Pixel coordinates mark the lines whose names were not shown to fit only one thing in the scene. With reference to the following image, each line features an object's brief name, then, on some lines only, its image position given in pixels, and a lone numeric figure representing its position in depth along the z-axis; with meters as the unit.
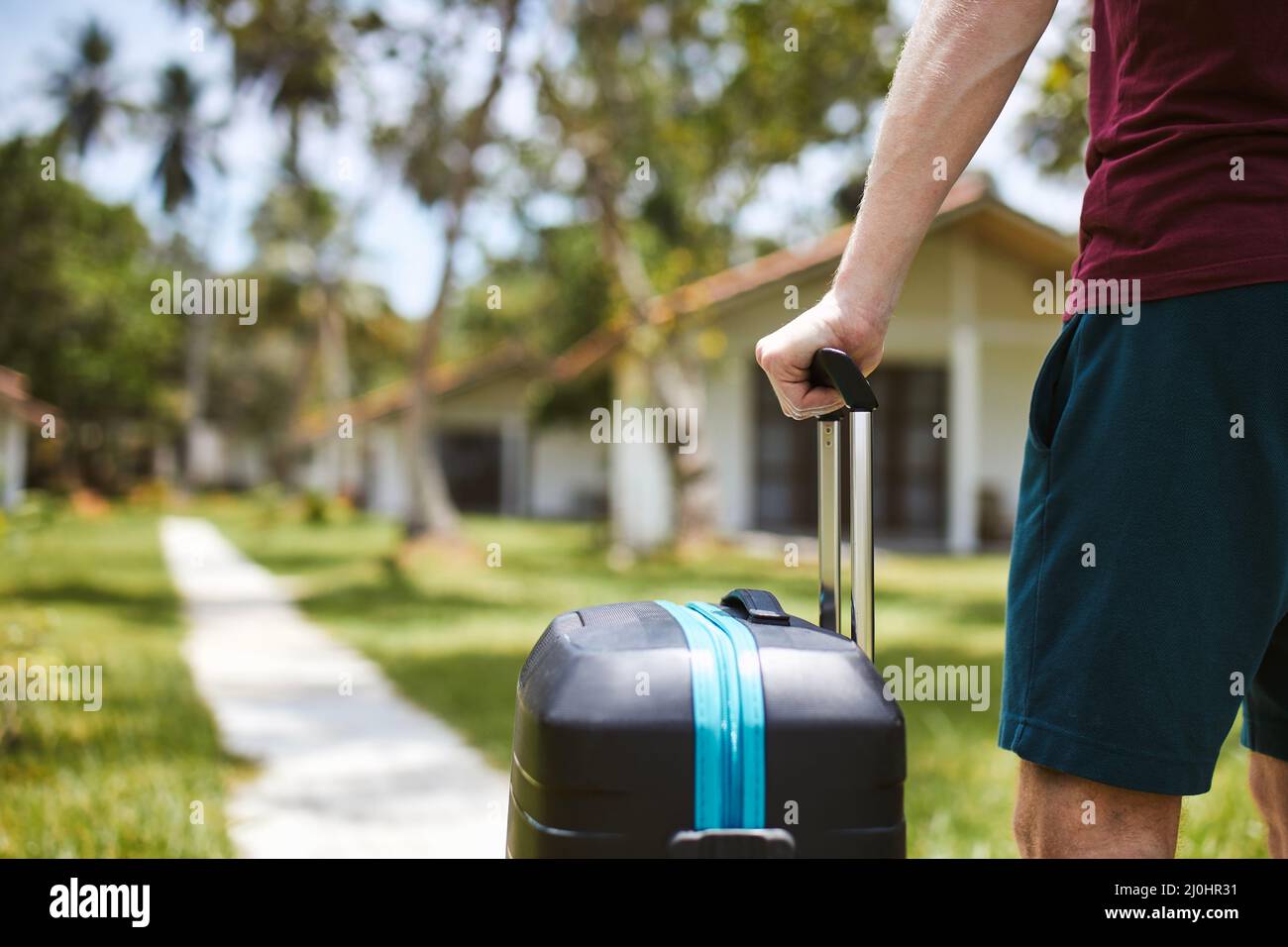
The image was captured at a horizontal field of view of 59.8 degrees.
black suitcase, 1.15
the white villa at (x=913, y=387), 14.05
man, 1.18
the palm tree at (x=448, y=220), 12.94
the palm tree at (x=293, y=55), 13.26
